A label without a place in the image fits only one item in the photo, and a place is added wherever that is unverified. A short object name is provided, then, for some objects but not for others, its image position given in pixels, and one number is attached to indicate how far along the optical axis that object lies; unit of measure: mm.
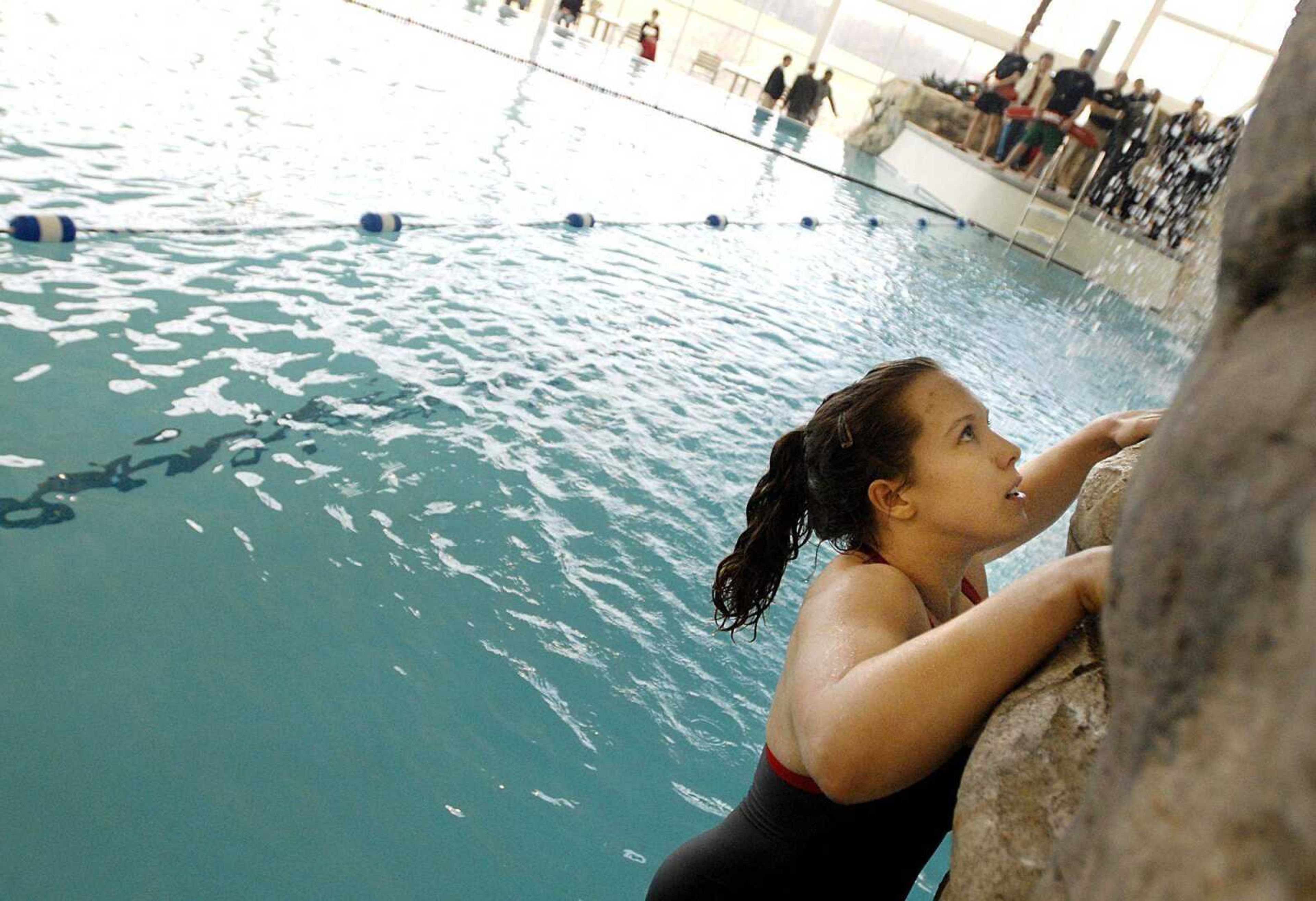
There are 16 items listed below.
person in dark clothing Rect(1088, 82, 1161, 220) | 15289
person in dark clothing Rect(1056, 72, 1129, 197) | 15352
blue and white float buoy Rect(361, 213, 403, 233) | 6086
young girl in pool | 1150
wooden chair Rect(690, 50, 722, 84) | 30766
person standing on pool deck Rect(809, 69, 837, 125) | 26312
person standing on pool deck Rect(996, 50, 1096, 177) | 15211
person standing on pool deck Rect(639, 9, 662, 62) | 28797
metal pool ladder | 15344
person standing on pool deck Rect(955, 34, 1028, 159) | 17594
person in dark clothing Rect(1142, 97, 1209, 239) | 14383
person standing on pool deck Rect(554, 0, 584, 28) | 28781
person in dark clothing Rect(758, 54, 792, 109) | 26719
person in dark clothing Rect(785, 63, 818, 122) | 26016
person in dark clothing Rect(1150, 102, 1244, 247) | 14195
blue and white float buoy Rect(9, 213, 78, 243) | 4430
